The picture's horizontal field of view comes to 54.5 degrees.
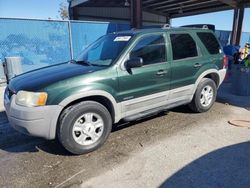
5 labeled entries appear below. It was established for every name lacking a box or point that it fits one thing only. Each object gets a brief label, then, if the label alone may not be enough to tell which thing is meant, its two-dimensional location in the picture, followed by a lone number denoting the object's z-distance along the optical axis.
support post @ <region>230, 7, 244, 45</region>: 14.92
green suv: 3.38
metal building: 20.52
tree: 49.23
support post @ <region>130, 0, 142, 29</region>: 14.05
